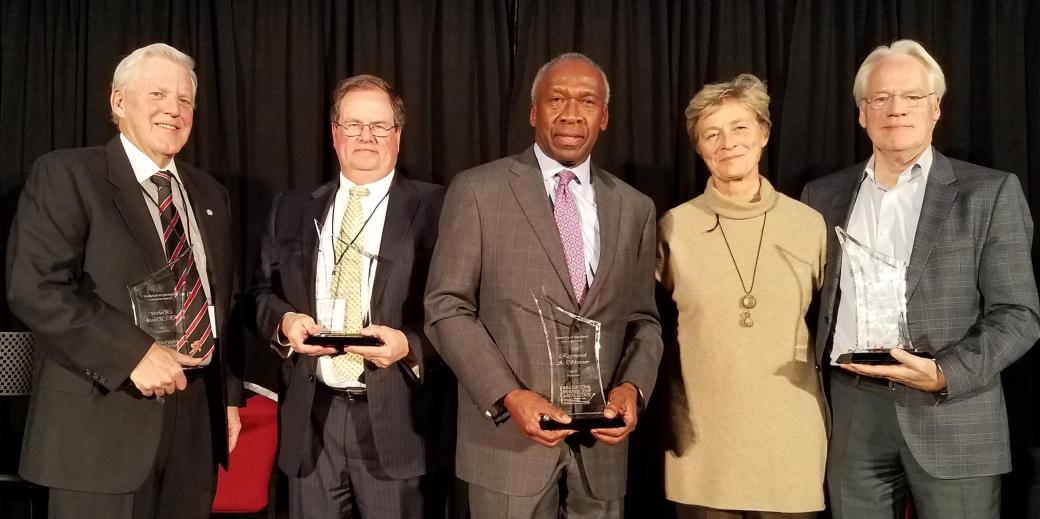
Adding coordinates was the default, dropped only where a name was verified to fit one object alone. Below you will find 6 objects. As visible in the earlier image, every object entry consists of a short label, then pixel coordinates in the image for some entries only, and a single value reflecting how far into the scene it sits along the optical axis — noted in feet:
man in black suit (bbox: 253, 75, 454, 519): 8.49
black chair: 10.22
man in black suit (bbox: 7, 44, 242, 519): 7.36
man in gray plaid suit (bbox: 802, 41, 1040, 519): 8.01
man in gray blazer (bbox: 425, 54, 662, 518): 7.44
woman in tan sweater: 8.16
